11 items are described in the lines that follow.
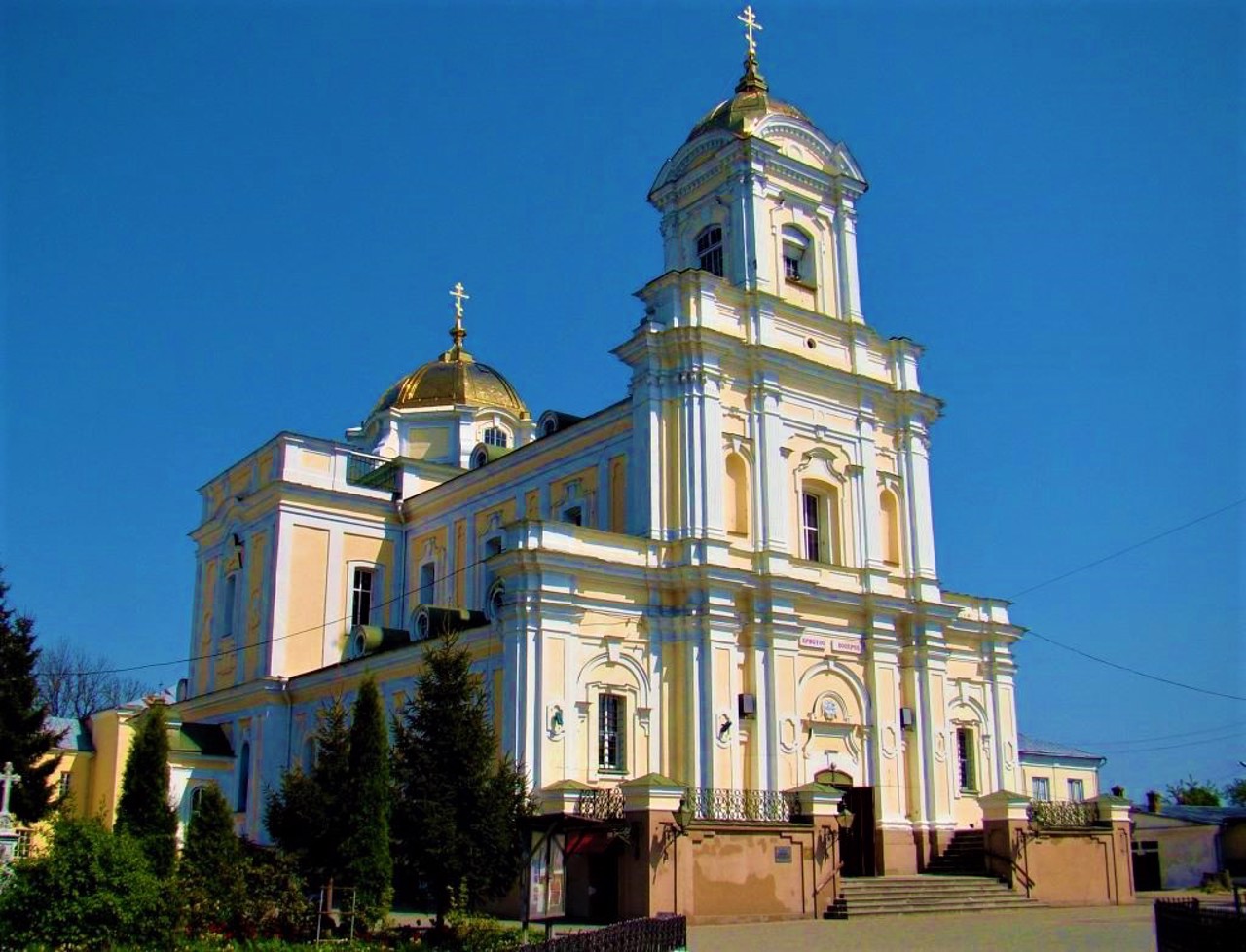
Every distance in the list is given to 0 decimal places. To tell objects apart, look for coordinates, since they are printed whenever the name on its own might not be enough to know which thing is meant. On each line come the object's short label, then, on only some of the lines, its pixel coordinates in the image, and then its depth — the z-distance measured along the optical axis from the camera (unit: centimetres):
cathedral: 2820
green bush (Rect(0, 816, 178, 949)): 1545
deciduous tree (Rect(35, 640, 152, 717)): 7019
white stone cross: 2048
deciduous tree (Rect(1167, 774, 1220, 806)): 7150
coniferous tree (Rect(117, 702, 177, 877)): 2398
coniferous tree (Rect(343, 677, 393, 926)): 2039
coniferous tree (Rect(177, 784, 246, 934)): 1789
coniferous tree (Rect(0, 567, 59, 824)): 3328
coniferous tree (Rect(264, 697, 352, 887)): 2059
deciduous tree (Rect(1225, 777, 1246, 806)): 6938
